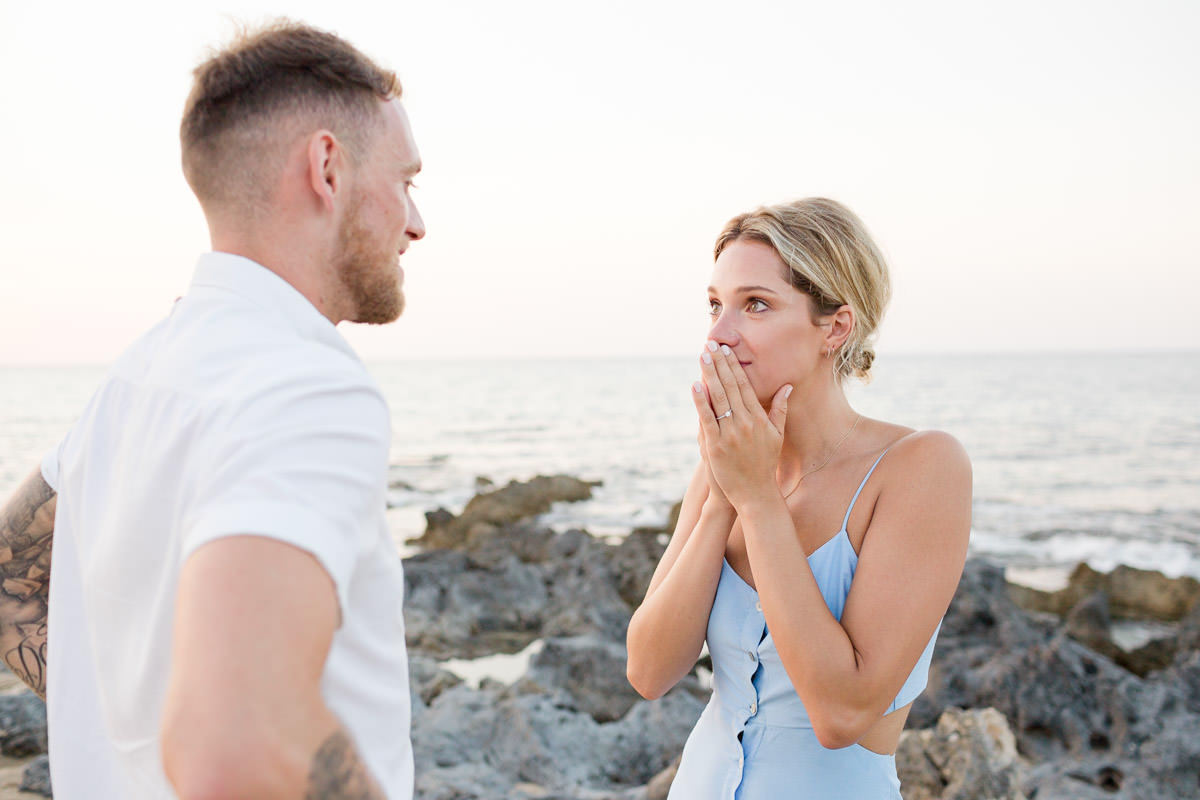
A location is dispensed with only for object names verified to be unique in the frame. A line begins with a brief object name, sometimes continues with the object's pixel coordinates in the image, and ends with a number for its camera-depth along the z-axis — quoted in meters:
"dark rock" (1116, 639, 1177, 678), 8.72
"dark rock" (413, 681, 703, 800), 5.36
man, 1.07
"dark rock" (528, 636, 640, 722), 7.07
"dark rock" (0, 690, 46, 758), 5.86
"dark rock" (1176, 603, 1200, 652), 8.52
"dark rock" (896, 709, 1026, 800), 4.21
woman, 2.42
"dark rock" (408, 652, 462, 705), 7.20
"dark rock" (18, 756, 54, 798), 5.07
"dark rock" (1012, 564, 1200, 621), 11.47
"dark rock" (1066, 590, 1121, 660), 9.21
